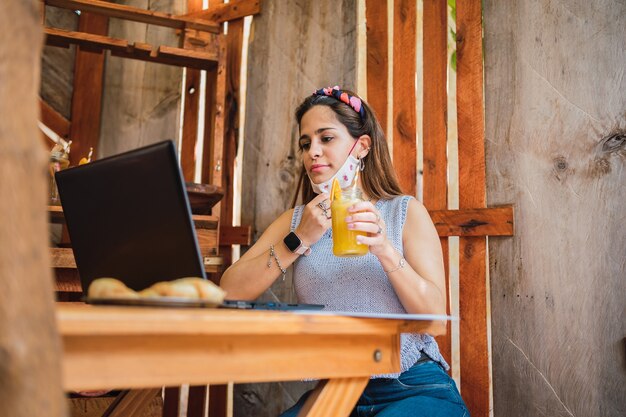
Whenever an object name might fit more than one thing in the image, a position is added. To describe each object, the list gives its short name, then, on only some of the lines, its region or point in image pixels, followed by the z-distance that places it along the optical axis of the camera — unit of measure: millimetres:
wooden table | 751
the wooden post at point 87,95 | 3463
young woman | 1531
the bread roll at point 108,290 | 893
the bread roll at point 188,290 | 916
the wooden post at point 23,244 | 602
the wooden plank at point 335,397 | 1004
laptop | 1077
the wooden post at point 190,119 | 3205
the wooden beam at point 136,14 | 2838
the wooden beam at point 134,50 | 2805
